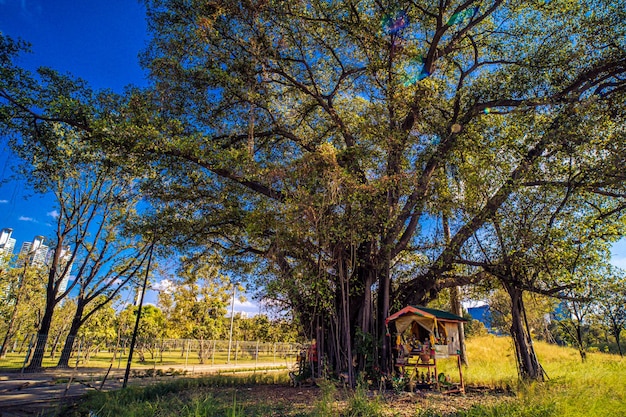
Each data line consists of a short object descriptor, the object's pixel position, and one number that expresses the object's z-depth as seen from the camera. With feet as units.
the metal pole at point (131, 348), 28.09
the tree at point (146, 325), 68.90
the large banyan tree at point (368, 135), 24.36
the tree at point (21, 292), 74.90
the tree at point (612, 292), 24.60
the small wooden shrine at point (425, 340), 24.03
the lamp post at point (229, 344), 71.97
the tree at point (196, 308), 79.15
